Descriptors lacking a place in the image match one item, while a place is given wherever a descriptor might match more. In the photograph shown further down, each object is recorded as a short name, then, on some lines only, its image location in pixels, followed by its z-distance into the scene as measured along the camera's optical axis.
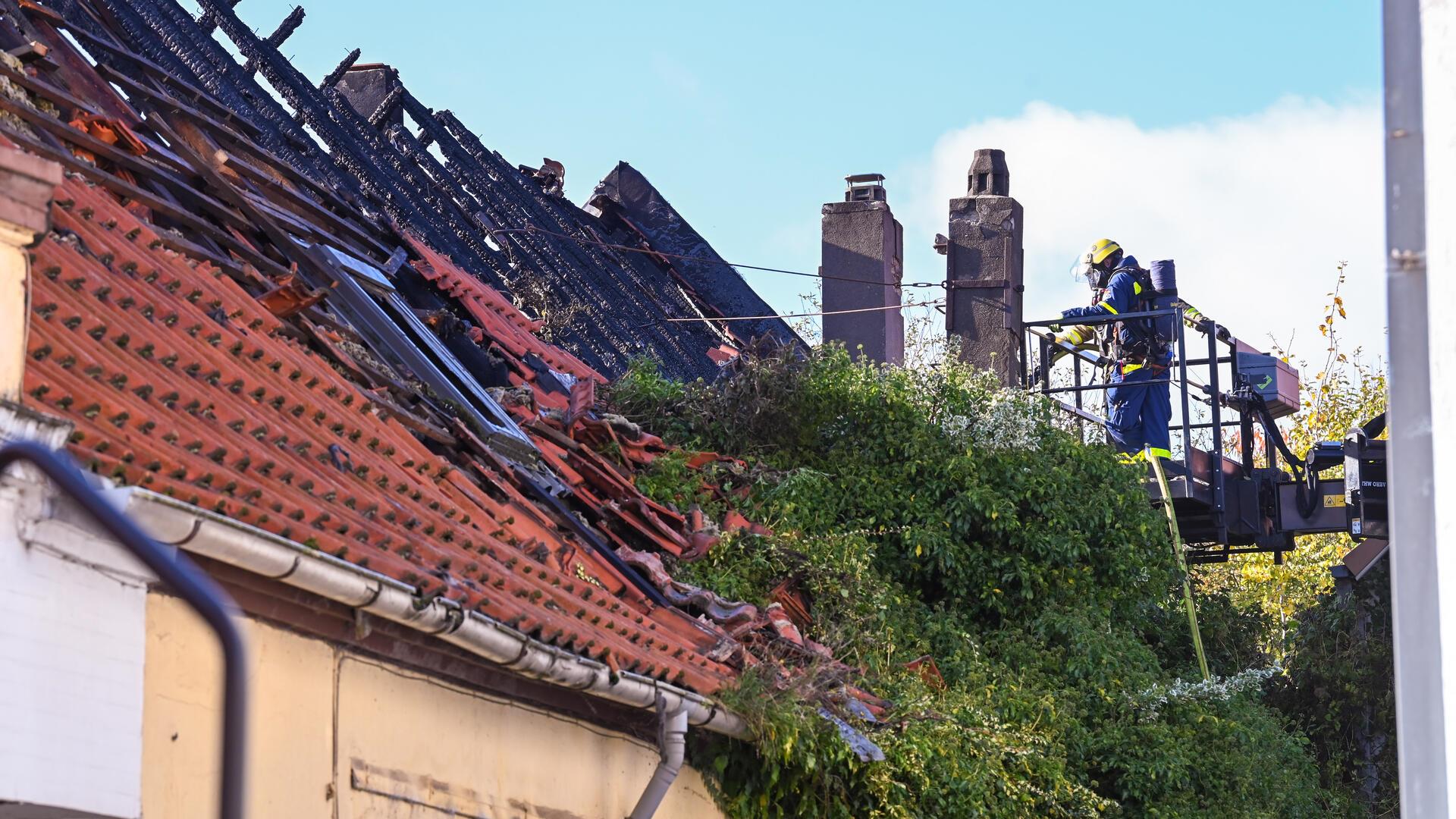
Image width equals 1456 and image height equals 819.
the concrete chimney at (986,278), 35.19
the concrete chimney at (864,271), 36.97
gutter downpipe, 15.46
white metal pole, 8.17
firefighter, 31.39
